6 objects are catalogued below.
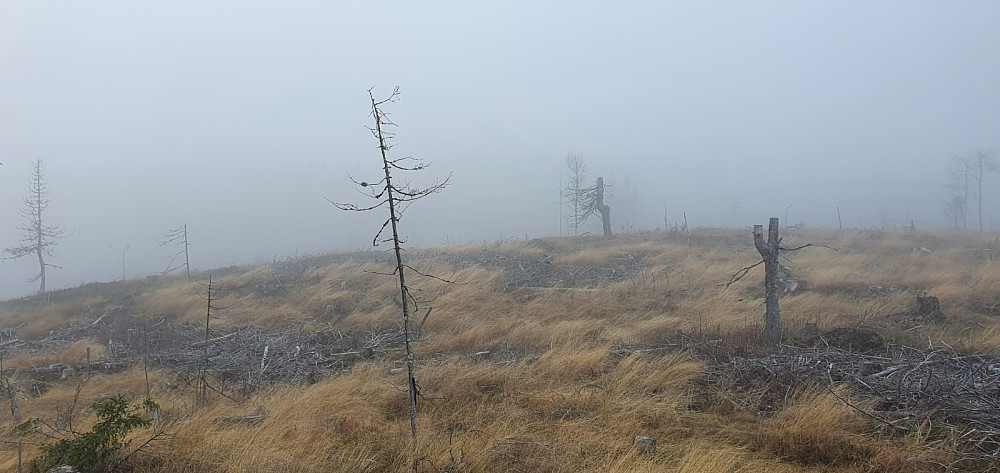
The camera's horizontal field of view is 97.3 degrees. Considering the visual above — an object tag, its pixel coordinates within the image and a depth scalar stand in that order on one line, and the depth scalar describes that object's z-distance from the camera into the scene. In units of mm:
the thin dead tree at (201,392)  6102
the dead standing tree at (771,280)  6930
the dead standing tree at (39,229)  26703
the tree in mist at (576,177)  36447
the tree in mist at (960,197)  38812
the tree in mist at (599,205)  24266
